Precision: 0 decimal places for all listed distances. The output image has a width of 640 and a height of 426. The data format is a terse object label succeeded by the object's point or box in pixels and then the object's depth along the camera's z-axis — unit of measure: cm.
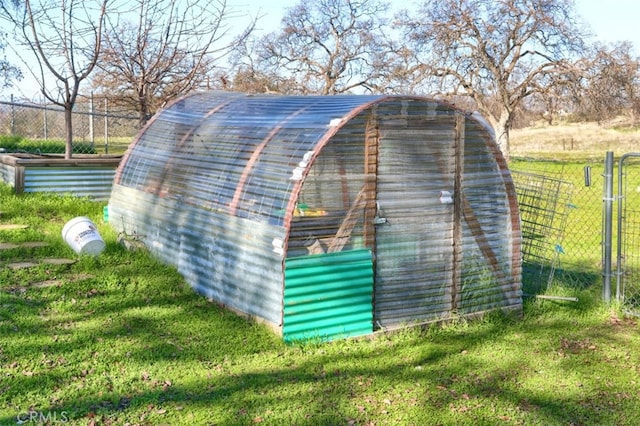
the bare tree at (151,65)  1243
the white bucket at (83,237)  782
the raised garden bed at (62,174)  1061
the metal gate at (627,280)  711
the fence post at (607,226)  725
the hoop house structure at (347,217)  600
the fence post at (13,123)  1819
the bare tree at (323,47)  2955
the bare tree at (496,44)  2642
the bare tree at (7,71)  2225
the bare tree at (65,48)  1079
